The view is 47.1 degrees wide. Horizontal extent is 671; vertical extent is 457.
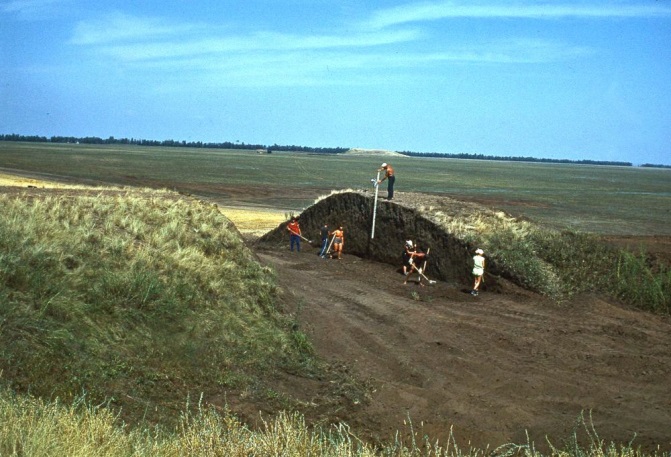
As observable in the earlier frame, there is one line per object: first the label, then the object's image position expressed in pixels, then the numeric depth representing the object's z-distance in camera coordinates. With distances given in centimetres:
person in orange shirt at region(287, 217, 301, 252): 2425
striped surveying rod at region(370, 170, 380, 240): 2278
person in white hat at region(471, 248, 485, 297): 1858
